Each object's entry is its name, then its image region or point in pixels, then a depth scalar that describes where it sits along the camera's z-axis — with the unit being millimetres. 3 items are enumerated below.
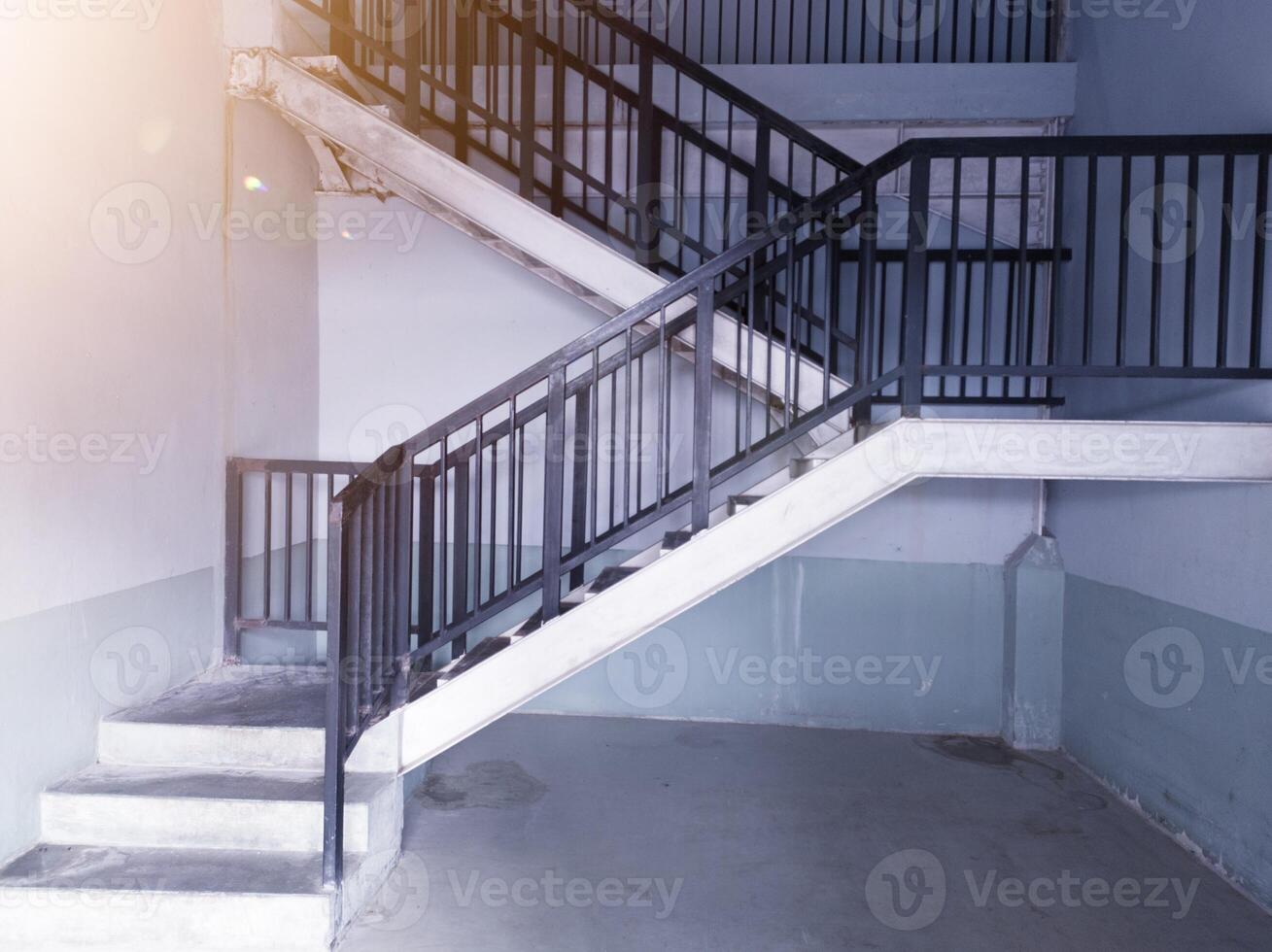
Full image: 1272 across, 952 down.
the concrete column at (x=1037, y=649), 5426
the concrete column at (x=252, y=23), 4453
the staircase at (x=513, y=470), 3160
